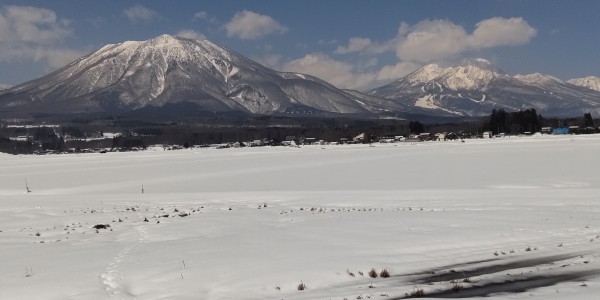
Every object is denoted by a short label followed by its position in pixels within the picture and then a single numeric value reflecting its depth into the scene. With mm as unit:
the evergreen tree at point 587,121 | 164875
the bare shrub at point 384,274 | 14830
